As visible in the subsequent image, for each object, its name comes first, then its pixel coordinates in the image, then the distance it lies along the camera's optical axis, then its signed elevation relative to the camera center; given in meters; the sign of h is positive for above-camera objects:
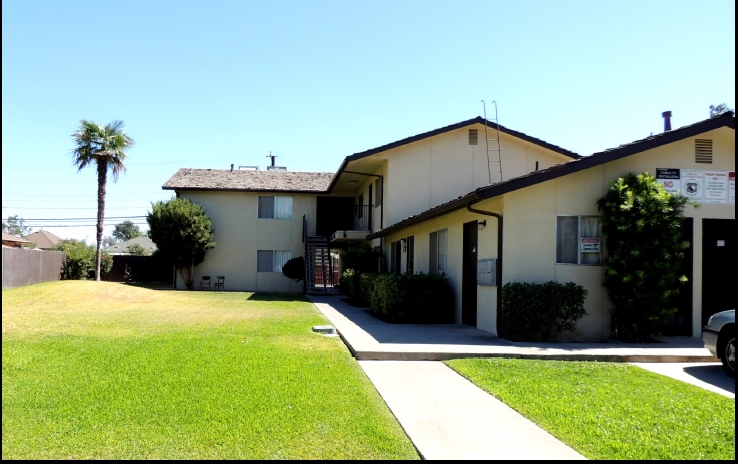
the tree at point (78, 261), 29.34 -0.33
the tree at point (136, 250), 57.39 +0.51
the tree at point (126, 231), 103.88 +4.17
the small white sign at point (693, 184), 11.62 +1.56
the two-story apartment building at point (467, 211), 11.28 +1.30
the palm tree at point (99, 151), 28.94 +4.97
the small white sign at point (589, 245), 11.36 +0.34
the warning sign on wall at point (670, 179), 11.55 +1.64
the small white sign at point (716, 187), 11.68 +1.52
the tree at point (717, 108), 33.41 +8.90
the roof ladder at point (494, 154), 19.66 +3.54
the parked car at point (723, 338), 7.80 -0.95
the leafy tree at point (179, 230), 26.58 +1.18
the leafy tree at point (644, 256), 10.74 +0.14
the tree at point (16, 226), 89.35 +4.09
